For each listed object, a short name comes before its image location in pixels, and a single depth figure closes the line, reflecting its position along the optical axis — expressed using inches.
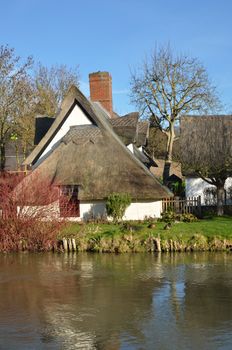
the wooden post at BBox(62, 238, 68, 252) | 858.0
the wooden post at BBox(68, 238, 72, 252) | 857.5
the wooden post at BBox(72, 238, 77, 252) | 856.9
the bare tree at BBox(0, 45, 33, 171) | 1523.1
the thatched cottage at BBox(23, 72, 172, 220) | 1013.8
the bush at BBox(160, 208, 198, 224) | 954.1
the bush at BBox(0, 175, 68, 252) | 863.7
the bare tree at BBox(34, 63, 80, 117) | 1955.0
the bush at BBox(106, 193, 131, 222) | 981.2
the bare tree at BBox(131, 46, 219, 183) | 1560.0
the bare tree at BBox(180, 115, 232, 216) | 1031.0
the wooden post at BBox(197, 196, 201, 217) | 1048.8
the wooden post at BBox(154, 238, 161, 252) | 821.9
